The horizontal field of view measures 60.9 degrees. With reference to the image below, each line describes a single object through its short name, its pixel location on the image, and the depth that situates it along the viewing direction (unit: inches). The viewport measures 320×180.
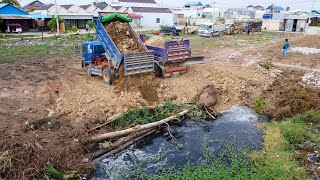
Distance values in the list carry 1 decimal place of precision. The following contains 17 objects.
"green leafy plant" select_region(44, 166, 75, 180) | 295.9
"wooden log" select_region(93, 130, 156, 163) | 349.0
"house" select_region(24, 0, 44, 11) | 2919.8
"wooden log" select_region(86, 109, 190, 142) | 370.6
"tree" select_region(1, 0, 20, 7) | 1757.9
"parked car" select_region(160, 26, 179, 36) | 1510.8
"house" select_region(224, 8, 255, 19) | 2991.1
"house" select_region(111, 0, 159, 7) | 2321.6
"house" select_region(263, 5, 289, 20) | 2327.9
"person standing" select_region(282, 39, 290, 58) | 796.0
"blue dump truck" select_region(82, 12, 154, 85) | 515.5
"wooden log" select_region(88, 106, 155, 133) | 413.6
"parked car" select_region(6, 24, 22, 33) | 1533.0
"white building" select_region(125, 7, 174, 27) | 2191.2
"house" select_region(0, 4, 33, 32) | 1537.9
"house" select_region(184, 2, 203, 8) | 3869.8
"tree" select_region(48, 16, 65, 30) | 1573.6
